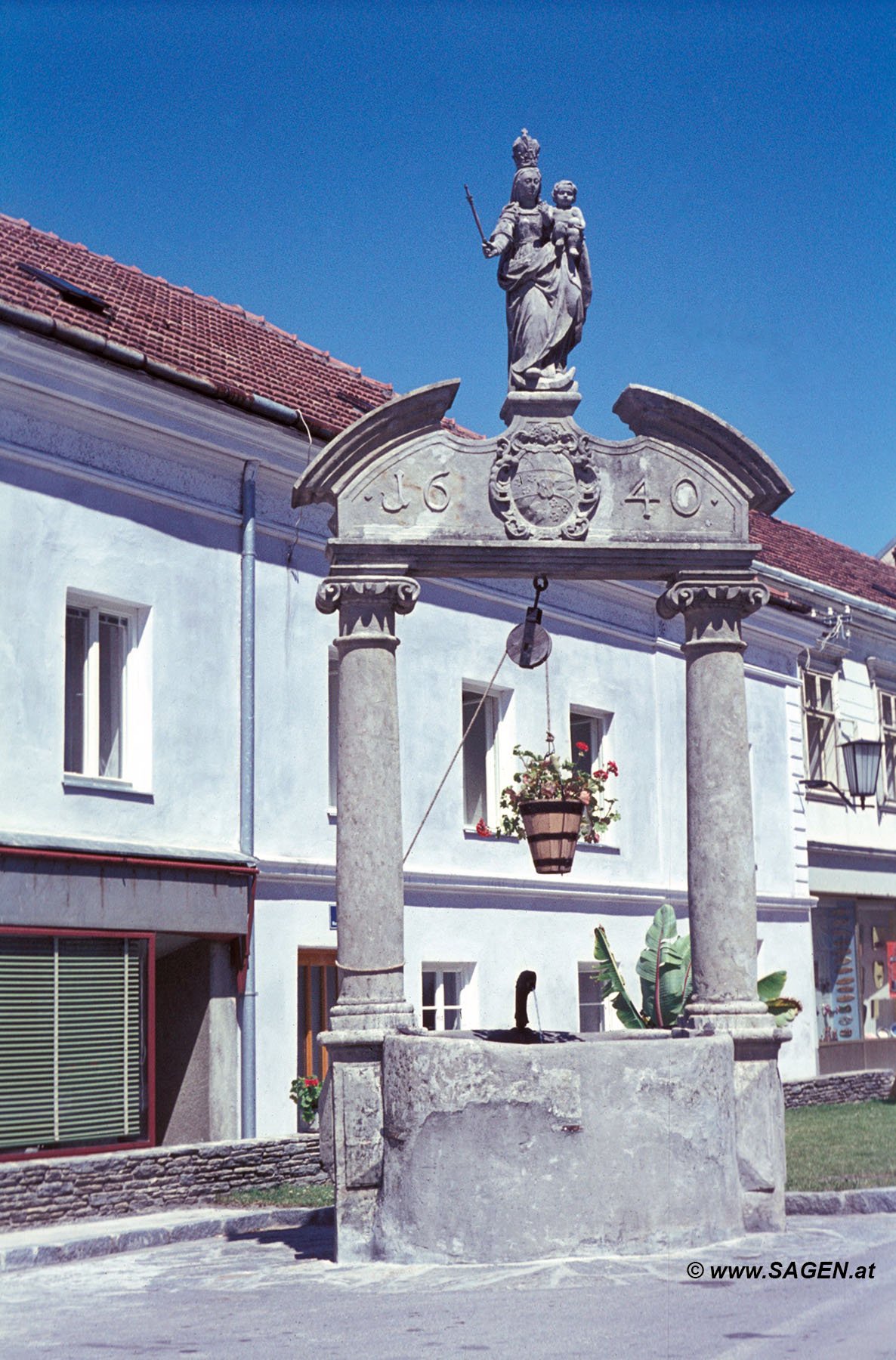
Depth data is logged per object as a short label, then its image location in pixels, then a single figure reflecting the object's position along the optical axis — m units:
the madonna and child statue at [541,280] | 11.16
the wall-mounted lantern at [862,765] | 23.80
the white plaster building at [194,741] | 13.89
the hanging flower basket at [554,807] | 11.20
